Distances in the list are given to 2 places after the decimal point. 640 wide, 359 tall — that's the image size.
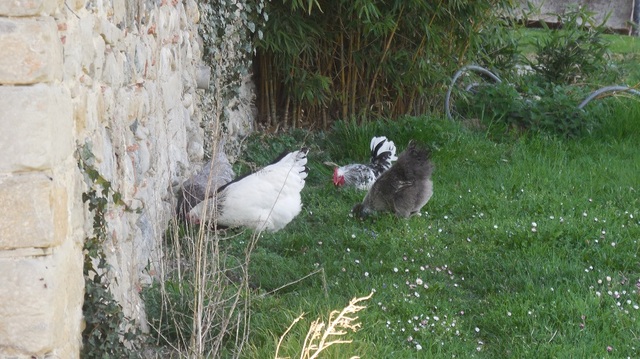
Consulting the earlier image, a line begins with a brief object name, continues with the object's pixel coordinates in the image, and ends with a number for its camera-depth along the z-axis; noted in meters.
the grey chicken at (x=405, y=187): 6.41
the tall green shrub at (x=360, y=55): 8.41
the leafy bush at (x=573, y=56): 10.12
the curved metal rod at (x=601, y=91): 9.09
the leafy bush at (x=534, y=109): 8.87
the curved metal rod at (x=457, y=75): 9.17
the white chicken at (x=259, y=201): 6.09
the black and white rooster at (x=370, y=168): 7.56
